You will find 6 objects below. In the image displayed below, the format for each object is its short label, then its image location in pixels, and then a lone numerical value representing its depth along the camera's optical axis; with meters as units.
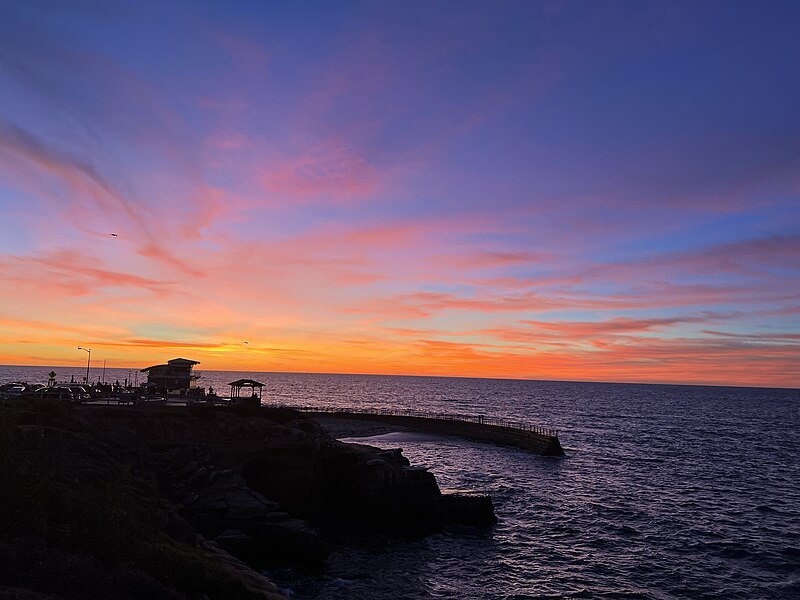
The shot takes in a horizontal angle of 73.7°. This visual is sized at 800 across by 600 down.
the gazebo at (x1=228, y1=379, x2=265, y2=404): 59.56
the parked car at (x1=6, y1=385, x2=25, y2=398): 49.94
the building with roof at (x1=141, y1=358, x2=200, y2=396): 63.66
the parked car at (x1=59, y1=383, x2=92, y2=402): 49.62
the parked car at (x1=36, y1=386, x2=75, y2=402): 48.59
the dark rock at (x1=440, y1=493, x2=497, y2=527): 41.56
